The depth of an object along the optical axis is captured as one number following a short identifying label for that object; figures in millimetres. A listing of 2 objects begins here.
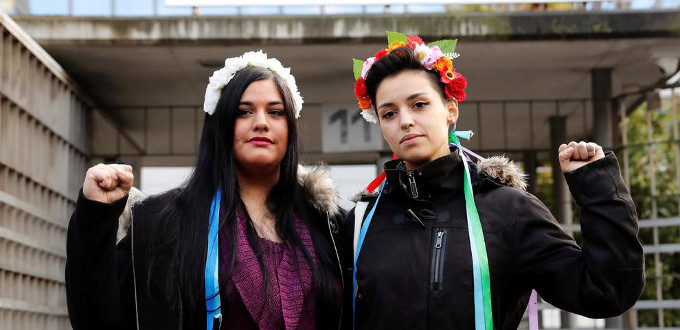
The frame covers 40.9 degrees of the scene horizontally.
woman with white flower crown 2971
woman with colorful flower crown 2797
